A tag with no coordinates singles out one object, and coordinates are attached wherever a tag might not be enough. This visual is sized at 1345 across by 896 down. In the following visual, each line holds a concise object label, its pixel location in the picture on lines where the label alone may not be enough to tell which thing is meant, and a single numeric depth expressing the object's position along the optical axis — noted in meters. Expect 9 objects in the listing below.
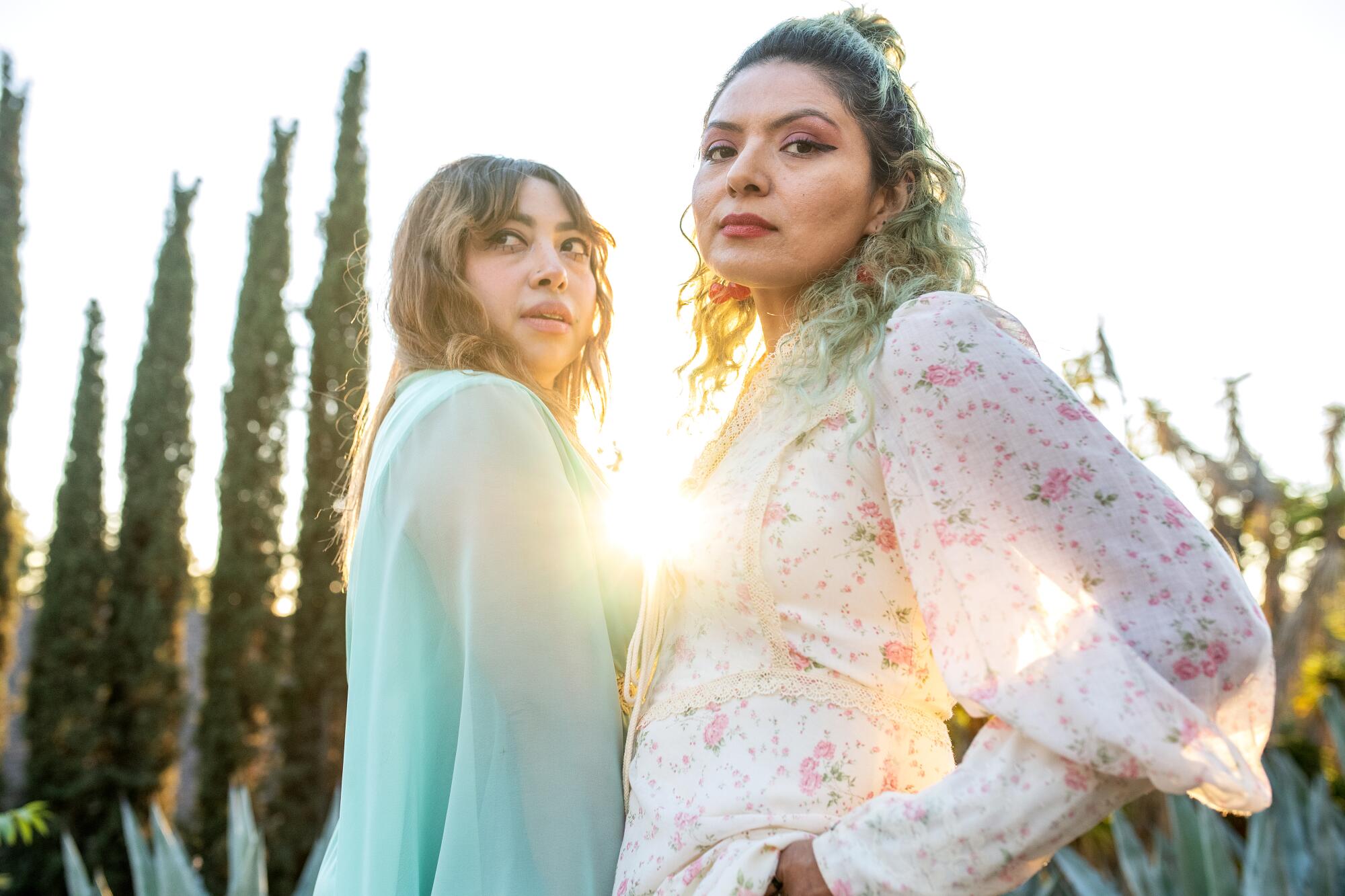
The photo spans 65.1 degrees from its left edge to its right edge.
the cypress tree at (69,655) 13.61
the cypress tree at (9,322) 14.63
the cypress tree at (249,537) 13.48
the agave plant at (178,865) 4.18
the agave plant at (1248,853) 3.65
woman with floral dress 1.14
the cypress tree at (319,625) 13.10
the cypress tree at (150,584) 13.79
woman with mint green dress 1.56
